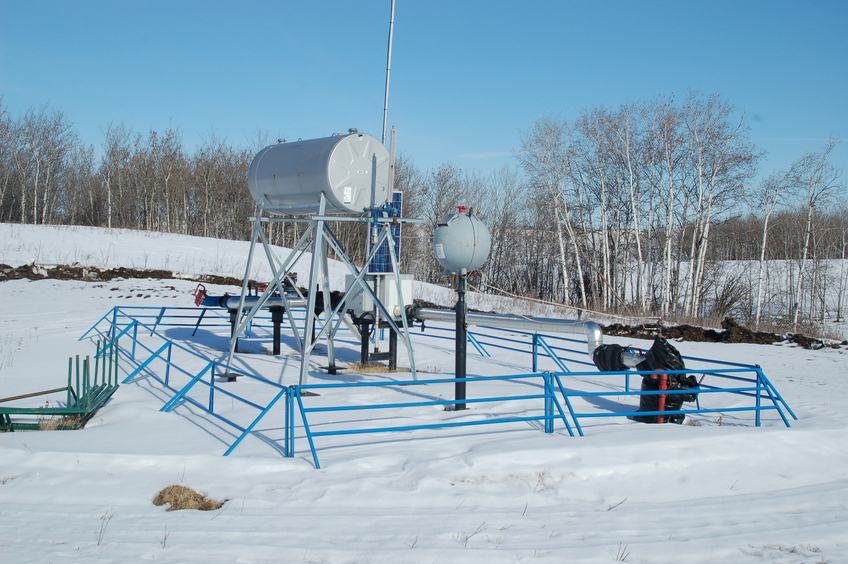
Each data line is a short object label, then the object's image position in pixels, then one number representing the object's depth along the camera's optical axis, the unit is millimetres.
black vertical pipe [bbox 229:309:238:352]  13969
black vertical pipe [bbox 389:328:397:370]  12820
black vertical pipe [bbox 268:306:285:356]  13599
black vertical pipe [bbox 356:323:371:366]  12820
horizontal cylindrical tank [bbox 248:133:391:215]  10375
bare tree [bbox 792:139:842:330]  29428
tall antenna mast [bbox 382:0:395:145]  11227
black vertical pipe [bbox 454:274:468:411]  9305
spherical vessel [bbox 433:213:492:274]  9547
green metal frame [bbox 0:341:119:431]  7930
